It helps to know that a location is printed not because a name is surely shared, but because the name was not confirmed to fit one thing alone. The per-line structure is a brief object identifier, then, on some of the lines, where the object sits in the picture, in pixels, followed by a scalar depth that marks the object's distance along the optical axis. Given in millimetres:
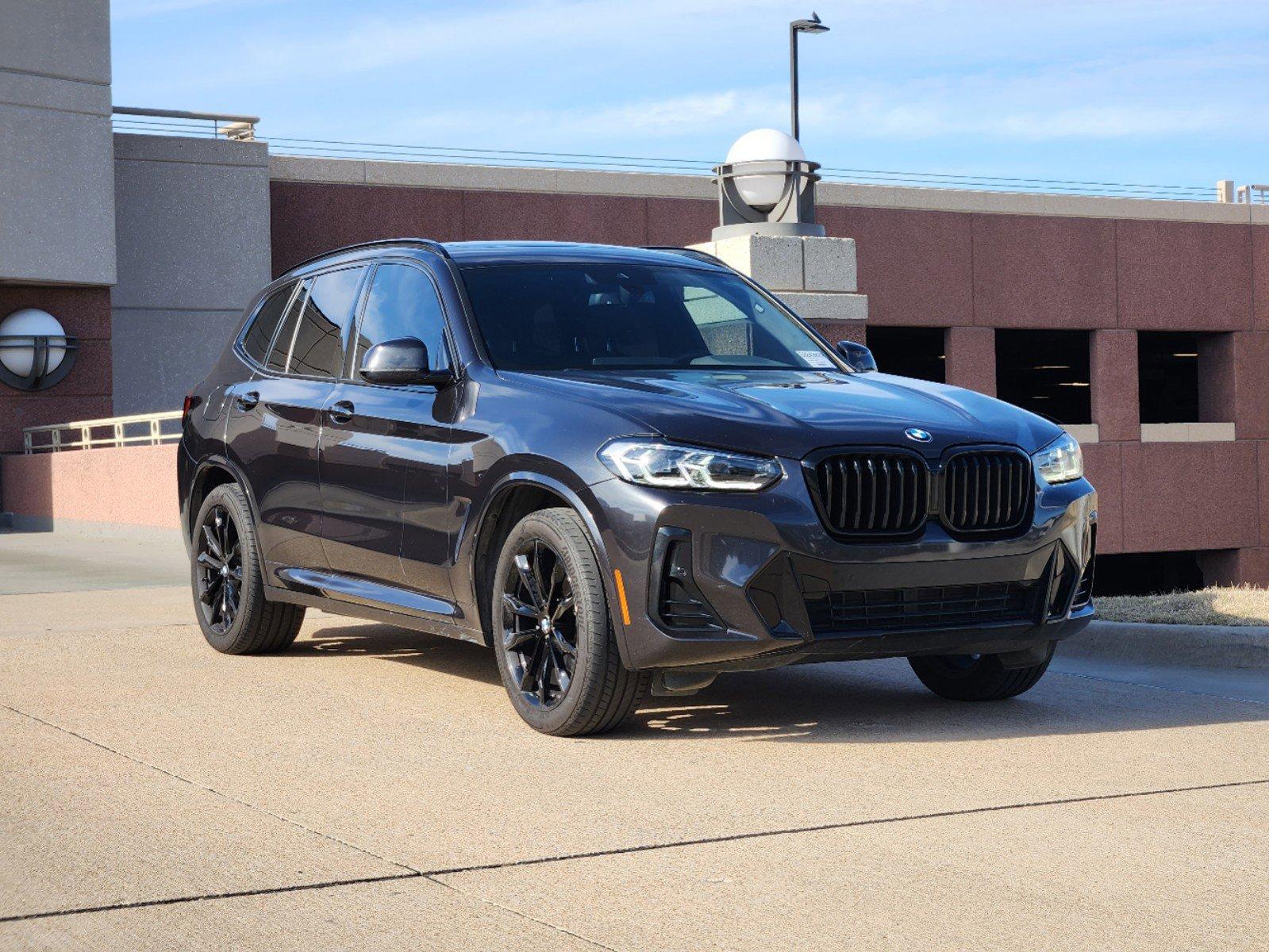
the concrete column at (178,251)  28562
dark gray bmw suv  6016
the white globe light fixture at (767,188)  14219
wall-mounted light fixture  27312
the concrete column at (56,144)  26266
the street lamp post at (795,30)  28625
